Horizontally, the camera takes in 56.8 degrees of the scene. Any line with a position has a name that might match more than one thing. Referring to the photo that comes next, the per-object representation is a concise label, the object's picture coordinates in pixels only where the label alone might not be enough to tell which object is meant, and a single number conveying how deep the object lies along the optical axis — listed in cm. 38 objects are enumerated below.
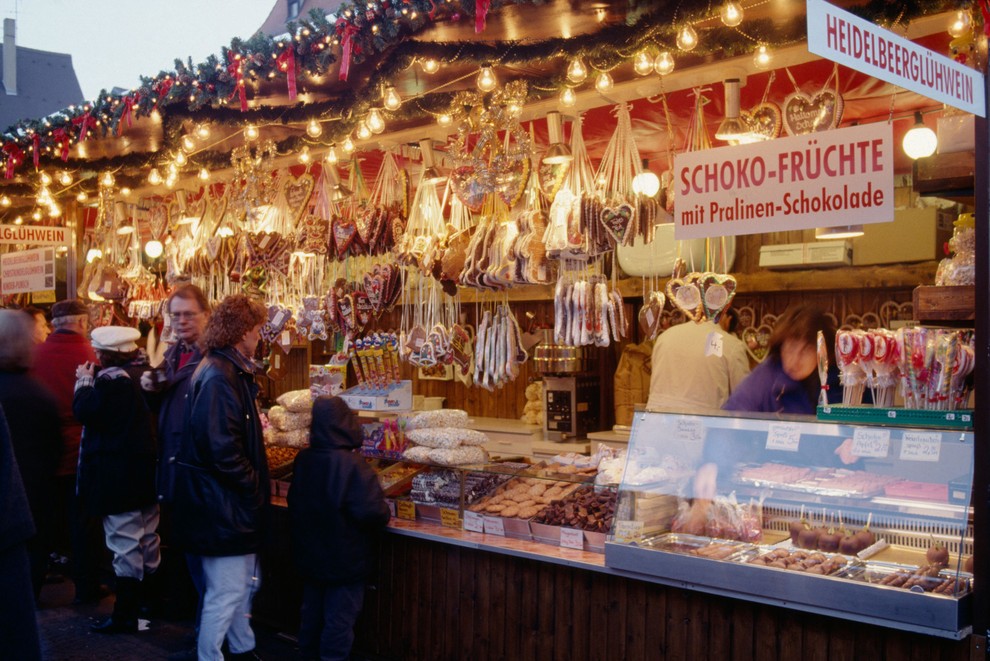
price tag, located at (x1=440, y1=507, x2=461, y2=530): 455
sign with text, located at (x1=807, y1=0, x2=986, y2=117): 226
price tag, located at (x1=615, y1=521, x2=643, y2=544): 375
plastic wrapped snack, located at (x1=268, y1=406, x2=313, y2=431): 560
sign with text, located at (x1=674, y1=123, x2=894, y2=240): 329
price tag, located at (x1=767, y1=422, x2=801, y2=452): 362
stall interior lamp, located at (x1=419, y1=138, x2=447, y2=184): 536
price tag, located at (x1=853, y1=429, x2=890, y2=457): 336
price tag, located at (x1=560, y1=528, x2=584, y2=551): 404
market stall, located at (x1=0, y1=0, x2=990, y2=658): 325
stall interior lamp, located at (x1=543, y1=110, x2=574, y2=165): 463
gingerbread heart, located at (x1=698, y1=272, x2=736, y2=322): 423
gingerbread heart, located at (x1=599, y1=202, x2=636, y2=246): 436
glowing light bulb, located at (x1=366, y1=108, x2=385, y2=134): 513
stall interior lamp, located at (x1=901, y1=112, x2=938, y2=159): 351
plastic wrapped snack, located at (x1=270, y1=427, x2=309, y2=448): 555
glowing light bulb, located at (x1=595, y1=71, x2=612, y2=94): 438
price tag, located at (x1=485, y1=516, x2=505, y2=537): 436
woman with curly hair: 415
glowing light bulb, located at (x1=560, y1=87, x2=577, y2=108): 469
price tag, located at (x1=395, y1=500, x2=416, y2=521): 479
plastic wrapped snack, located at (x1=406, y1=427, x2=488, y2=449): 484
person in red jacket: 593
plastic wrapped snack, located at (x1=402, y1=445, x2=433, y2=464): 478
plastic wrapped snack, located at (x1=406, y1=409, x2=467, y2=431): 507
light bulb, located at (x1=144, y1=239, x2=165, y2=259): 754
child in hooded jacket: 432
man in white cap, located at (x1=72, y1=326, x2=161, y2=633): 511
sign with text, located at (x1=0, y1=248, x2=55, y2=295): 803
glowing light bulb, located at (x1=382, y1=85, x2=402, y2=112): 480
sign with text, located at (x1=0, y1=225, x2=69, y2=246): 793
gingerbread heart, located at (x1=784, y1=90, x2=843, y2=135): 387
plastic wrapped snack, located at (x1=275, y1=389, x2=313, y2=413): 557
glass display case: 311
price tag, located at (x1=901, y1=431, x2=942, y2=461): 323
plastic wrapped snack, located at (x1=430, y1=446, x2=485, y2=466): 470
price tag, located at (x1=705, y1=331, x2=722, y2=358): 421
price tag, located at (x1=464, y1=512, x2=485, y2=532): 445
